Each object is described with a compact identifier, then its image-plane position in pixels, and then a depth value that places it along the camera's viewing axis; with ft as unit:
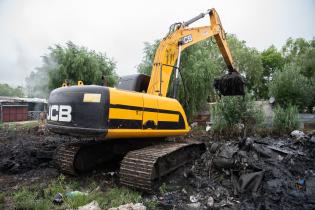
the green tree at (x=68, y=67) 56.08
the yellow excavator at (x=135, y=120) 13.44
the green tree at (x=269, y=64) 114.42
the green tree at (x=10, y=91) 269.54
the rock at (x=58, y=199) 12.22
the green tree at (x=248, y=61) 97.30
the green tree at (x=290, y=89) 52.95
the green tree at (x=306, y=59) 53.78
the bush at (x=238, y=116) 31.50
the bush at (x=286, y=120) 31.96
